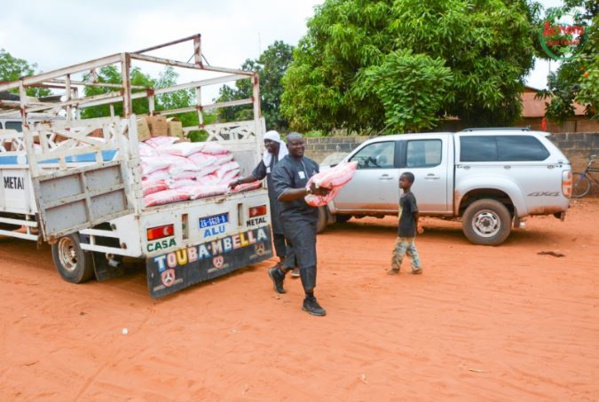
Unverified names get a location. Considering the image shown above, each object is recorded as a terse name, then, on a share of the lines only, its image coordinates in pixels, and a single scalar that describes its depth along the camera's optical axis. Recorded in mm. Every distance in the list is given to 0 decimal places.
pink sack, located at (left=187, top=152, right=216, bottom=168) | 6070
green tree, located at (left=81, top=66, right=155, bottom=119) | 14896
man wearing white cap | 5691
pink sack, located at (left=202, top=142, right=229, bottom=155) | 6234
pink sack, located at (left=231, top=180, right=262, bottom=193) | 6111
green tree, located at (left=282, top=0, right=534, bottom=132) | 12180
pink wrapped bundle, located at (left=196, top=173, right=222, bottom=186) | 6078
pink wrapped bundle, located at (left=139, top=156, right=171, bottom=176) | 5492
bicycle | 11591
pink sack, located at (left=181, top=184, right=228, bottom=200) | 5598
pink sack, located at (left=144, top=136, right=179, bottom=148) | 6309
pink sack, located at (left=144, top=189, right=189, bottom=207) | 5148
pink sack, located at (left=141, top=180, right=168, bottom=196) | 5305
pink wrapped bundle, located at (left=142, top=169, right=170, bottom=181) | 5504
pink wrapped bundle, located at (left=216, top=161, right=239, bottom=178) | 6289
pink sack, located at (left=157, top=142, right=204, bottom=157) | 5977
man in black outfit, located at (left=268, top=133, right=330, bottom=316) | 4637
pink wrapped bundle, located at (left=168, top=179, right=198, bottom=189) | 5678
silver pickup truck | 7309
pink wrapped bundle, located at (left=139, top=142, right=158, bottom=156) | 5923
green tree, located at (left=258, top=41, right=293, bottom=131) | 27189
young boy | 5848
